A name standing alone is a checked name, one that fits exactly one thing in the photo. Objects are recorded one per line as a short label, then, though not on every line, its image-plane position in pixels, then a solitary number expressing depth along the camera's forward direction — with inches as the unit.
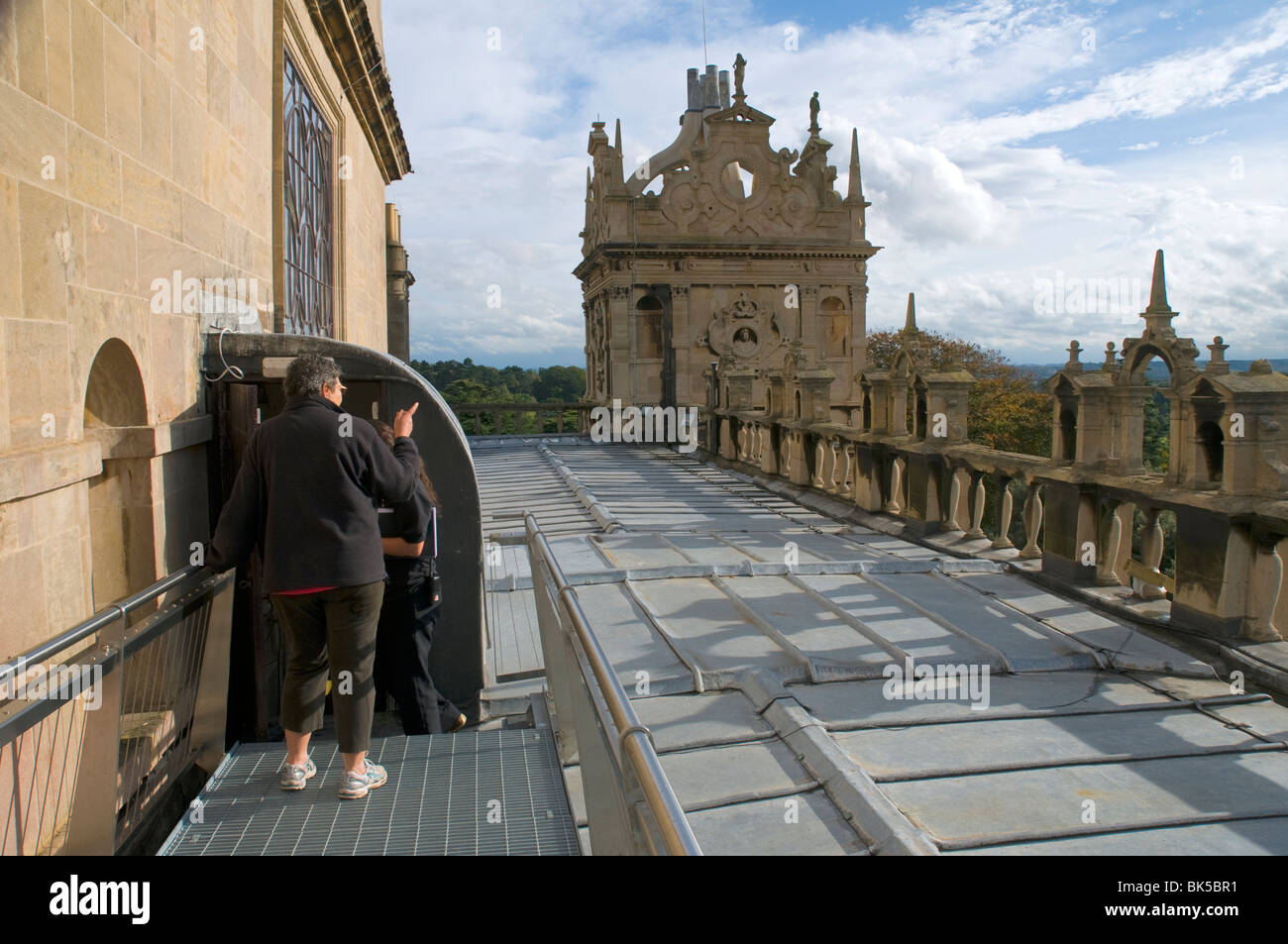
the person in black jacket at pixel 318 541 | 163.9
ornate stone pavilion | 1262.3
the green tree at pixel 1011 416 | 1771.7
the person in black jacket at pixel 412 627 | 214.1
